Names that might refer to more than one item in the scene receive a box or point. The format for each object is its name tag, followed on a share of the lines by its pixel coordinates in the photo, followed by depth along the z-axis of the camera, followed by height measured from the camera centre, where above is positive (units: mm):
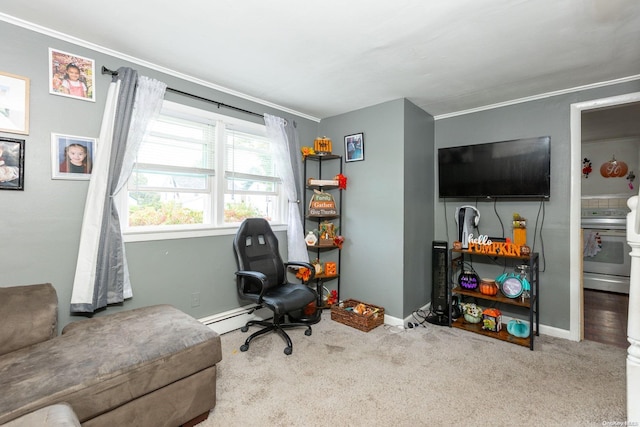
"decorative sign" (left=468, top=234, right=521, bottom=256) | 2840 -338
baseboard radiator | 2795 -1071
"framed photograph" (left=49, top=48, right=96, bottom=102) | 1998 +965
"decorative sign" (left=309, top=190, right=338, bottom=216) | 3357 +90
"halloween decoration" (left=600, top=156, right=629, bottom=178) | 4523 +712
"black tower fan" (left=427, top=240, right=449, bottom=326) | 3199 -805
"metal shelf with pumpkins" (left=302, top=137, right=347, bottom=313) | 3420 -5
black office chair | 2459 -614
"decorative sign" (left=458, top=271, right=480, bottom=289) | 3055 -709
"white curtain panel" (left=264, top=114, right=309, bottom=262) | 3271 +259
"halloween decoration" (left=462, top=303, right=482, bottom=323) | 3062 -1057
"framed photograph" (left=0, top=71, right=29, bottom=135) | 1830 +688
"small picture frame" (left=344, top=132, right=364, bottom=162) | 3381 +779
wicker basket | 2967 -1096
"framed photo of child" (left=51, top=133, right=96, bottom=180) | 2007 +393
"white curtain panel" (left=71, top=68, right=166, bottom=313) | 2057 +94
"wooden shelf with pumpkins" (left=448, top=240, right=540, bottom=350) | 2725 -805
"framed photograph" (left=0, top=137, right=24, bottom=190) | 1826 +303
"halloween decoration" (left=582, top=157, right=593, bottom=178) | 4863 +778
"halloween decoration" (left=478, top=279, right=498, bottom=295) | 2918 -749
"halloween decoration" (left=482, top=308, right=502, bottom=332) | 2879 -1060
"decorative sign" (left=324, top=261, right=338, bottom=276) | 3515 -682
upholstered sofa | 1224 -726
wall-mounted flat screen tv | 2793 +461
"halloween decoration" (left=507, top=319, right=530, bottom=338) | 2729 -1090
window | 2480 +365
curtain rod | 2188 +1056
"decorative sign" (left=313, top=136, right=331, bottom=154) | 3463 +799
